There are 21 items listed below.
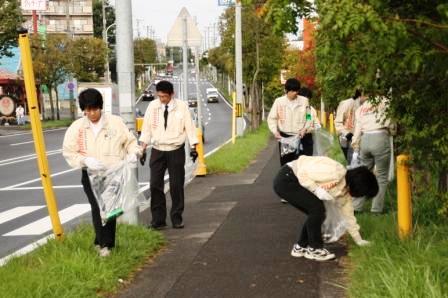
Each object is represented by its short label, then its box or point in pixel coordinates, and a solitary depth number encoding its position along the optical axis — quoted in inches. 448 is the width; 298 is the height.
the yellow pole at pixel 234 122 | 894.6
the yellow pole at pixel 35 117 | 219.5
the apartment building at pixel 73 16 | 3612.2
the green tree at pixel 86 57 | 1908.2
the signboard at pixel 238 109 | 922.7
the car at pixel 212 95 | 3073.3
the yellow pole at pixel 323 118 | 1179.9
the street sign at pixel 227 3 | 822.7
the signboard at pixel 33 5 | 1504.7
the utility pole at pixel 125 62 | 284.8
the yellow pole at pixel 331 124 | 956.1
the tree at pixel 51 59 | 1756.9
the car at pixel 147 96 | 2992.1
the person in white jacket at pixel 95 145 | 222.5
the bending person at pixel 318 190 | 206.1
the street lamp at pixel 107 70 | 2125.1
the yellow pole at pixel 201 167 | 527.8
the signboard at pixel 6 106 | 1776.6
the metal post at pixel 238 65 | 980.3
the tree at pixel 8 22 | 1349.7
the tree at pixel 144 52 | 3911.7
